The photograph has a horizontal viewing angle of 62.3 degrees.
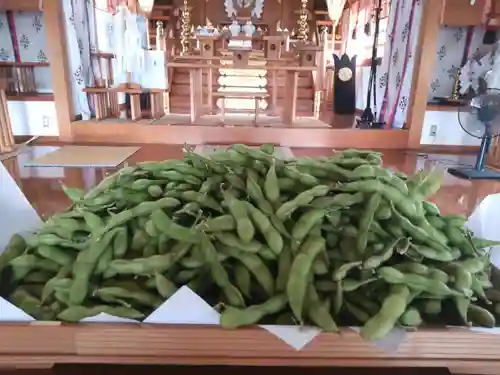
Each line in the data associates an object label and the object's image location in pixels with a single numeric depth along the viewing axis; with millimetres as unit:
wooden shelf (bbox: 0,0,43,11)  3049
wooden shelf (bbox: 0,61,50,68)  3457
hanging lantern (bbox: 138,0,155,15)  4543
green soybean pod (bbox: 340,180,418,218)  533
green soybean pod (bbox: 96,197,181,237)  537
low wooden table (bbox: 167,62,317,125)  3453
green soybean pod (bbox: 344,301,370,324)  479
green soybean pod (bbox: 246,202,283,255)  516
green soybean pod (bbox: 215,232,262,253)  504
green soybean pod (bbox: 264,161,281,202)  557
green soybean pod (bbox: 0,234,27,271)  569
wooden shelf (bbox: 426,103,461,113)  3385
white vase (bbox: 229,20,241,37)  4391
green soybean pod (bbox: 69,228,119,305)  489
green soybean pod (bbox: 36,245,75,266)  555
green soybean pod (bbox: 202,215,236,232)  513
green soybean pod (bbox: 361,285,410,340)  443
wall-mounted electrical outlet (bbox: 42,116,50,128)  3438
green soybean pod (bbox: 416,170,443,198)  610
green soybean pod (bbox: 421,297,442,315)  494
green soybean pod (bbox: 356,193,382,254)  506
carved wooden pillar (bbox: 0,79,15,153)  2816
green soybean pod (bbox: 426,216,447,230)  579
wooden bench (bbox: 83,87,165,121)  3414
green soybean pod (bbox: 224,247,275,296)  504
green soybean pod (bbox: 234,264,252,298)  505
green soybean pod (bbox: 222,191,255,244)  508
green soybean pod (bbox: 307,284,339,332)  453
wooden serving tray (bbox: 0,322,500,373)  450
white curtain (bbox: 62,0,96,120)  3268
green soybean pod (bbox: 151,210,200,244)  511
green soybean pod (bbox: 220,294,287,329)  453
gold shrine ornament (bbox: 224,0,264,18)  7102
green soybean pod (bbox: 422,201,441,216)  598
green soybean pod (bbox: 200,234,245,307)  491
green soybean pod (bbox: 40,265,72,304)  513
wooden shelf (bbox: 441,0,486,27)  3055
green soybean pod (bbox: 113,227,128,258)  532
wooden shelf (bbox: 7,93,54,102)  3379
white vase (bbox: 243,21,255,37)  4383
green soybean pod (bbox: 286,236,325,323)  469
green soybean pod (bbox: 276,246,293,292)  499
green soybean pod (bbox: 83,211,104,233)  551
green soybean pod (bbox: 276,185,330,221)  530
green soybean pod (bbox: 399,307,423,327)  465
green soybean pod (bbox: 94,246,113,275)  520
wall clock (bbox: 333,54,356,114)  4680
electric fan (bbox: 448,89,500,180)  2461
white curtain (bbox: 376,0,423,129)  3308
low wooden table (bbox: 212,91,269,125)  3555
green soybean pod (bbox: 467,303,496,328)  479
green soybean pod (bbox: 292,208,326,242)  510
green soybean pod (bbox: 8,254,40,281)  550
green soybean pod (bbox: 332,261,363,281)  482
